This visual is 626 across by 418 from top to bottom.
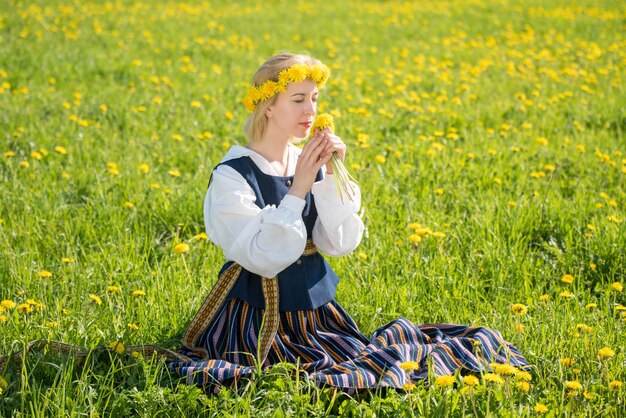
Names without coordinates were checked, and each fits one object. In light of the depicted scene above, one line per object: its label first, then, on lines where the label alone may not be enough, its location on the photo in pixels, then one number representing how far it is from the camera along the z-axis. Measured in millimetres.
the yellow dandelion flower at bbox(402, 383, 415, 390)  4328
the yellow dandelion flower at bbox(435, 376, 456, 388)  4301
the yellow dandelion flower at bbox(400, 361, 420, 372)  4508
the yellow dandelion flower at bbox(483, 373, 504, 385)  4305
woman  4941
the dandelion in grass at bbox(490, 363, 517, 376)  4301
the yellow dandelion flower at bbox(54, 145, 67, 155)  8763
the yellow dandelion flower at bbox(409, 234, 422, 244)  6363
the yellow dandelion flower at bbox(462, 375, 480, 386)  4223
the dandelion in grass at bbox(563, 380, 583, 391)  4402
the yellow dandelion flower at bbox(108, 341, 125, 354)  5004
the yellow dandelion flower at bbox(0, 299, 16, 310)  5286
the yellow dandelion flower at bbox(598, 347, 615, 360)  4660
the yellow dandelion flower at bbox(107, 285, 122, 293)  5775
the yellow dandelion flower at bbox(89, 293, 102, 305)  5574
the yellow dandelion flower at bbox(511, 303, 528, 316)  5125
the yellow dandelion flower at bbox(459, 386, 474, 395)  4223
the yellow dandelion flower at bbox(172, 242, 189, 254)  6161
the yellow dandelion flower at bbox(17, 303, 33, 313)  5293
